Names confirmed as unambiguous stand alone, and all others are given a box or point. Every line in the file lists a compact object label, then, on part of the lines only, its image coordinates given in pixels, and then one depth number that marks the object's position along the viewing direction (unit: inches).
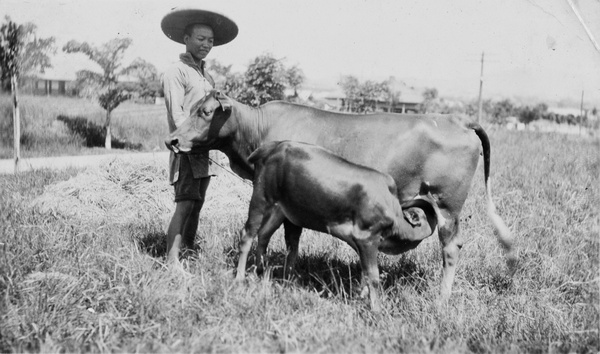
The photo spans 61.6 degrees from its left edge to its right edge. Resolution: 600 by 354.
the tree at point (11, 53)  352.2
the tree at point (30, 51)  360.5
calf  148.2
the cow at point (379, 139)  172.4
